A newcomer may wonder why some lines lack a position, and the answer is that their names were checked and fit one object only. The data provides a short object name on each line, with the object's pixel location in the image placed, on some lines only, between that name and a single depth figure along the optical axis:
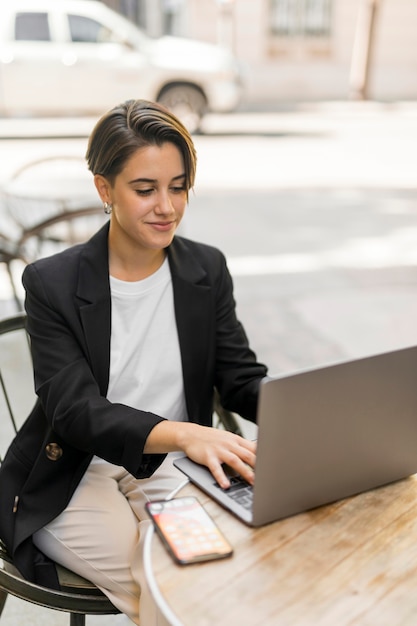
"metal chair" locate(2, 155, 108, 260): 3.47
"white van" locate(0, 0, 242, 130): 9.39
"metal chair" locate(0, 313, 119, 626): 1.38
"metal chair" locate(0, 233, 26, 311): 3.19
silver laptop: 1.01
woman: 1.41
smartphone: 1.07
